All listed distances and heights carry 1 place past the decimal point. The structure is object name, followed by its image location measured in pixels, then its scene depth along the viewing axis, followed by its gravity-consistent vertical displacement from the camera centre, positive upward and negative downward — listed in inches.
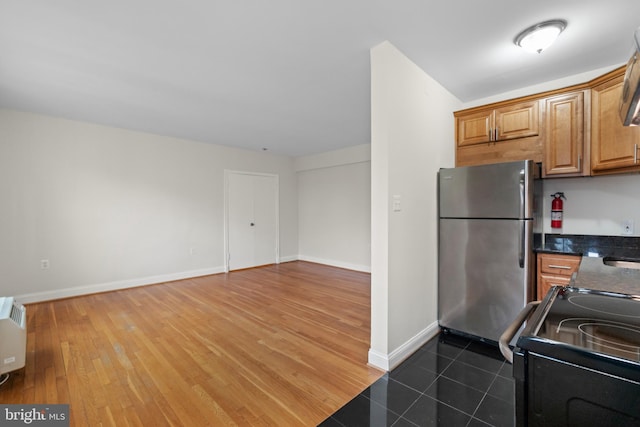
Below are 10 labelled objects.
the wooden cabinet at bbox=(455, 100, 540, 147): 98.7 +32.7
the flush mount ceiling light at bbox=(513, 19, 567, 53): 71.6 +47.2
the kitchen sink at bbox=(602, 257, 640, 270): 79.6 -16.0
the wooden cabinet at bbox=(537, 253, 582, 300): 86.6 -19.6
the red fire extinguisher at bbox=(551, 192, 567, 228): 103.9 -0.6
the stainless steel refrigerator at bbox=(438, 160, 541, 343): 88.8 -12.7
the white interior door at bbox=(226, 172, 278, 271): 214.7 -7.9
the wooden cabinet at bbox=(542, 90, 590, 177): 90.3 +25.0
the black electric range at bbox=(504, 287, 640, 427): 25.2 -16.1
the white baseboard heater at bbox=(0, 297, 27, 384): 73.8 -35.9
